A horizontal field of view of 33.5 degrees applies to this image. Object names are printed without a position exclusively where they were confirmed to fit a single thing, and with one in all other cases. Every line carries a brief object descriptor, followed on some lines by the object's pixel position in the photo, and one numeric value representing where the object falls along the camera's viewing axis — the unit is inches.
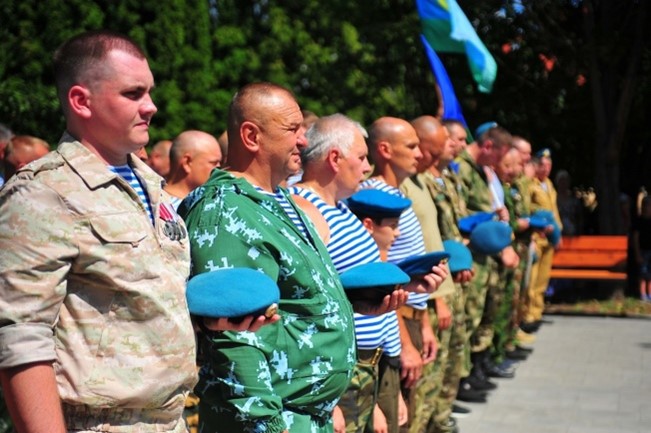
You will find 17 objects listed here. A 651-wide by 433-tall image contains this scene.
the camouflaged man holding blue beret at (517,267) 383.9
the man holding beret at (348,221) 170.2
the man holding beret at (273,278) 123.6
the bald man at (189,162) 229.5
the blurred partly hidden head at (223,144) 252.9
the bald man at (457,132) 328.8
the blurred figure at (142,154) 199.7
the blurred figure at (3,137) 249.3
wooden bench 567.8
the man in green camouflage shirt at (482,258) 322.0
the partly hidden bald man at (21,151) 222.1
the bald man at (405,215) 226.5
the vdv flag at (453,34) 394.6
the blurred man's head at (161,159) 283.9
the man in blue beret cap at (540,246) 479.1
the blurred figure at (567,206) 604.1
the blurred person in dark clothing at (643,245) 605.6
